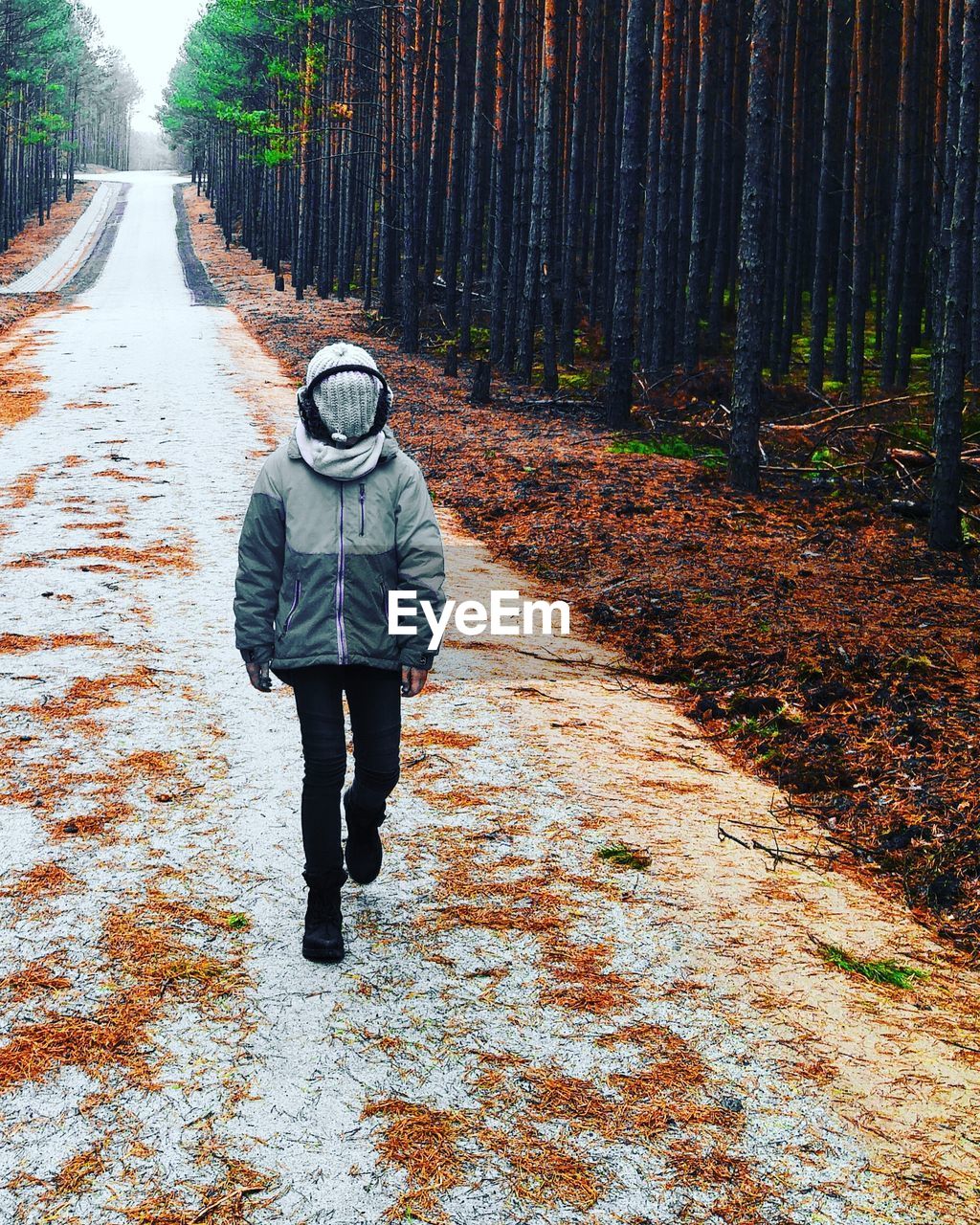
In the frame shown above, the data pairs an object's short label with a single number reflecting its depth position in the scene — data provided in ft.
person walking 12.01
